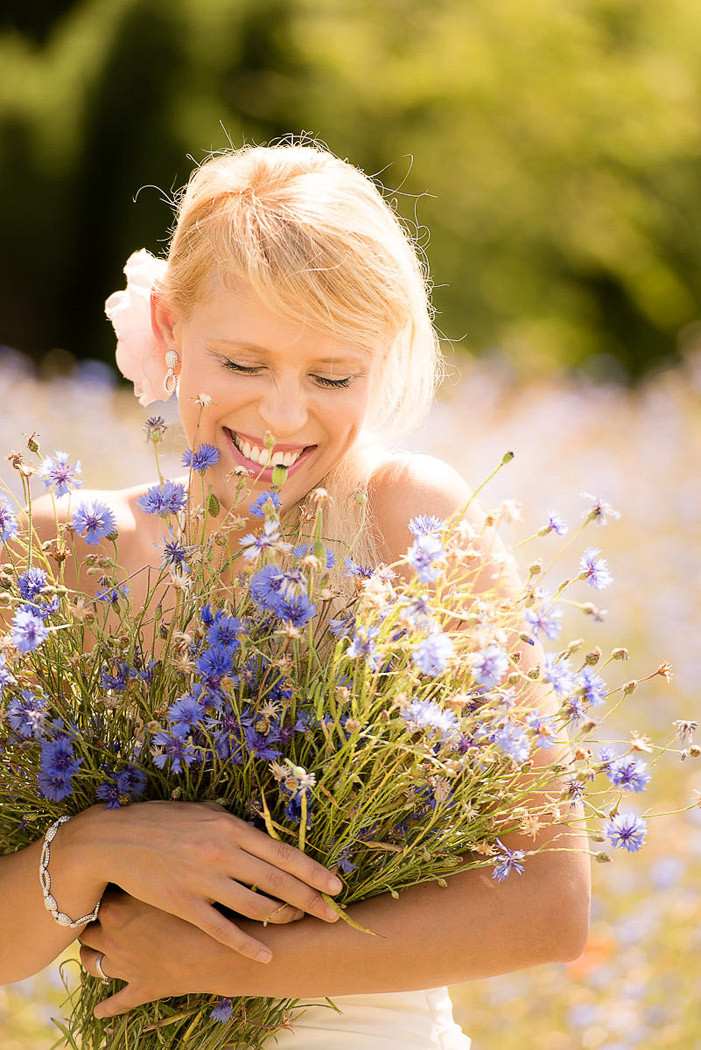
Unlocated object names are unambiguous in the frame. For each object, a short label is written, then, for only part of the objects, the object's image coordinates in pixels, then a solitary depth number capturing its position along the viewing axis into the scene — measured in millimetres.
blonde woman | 2476
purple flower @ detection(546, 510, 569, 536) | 2437
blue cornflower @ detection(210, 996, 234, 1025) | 2499
